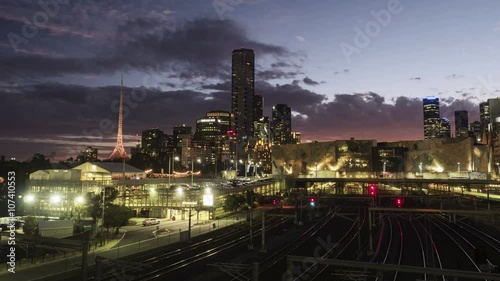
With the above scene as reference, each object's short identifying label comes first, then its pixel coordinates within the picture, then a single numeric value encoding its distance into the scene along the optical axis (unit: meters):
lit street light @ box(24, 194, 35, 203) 78.62
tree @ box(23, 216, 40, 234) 57.66
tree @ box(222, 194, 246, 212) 87.75
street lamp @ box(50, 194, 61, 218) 75.19
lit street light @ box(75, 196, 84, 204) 73.82
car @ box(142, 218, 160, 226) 70.32
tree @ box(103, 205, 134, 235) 59.76
